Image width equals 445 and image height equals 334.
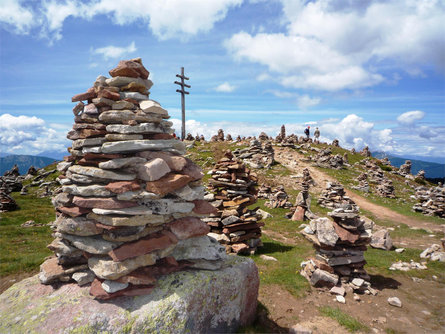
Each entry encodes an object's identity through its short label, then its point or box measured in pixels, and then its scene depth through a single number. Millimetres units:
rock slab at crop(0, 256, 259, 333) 5137
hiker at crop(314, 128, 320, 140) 67000
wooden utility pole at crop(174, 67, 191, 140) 39619
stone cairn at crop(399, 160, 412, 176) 57062
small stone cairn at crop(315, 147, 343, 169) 46625
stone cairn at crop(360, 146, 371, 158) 67625
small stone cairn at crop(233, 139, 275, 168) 42481
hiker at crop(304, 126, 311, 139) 64000
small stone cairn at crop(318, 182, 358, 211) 27078
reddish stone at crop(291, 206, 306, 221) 22206
